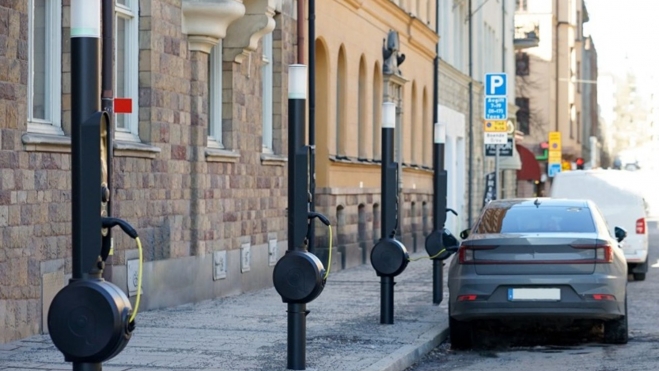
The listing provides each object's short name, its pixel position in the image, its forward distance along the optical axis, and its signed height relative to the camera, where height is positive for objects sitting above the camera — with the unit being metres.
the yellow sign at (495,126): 30.88 +1.01
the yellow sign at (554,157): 59.19 +0.66
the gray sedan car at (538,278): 13.31 -0.99
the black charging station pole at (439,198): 17.61 -0.32
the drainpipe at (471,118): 44.20 +1.72
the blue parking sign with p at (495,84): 31.22 +1.94
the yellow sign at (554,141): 59.88 +1.33
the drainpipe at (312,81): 22.78 +1.50
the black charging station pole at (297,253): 10.61 -0.60
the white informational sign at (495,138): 30.55 +0.74
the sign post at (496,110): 30.73 +1.36
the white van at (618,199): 24.83 -0.46
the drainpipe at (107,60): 11.65 +0.94
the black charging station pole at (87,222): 6.74 -0.24
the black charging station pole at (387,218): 14.65 -0.48
